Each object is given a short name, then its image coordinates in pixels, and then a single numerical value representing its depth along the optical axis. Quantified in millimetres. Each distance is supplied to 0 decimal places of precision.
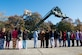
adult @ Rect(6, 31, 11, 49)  5399
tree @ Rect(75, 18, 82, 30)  34485
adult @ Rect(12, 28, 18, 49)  5267
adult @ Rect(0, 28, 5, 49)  5342
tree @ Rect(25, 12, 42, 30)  28153
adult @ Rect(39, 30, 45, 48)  5909
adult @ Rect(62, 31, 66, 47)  6203
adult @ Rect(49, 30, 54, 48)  5804
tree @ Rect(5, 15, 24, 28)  28660
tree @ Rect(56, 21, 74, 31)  30814
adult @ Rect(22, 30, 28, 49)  5347
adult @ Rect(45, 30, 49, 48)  5937
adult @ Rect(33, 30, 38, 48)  5677
